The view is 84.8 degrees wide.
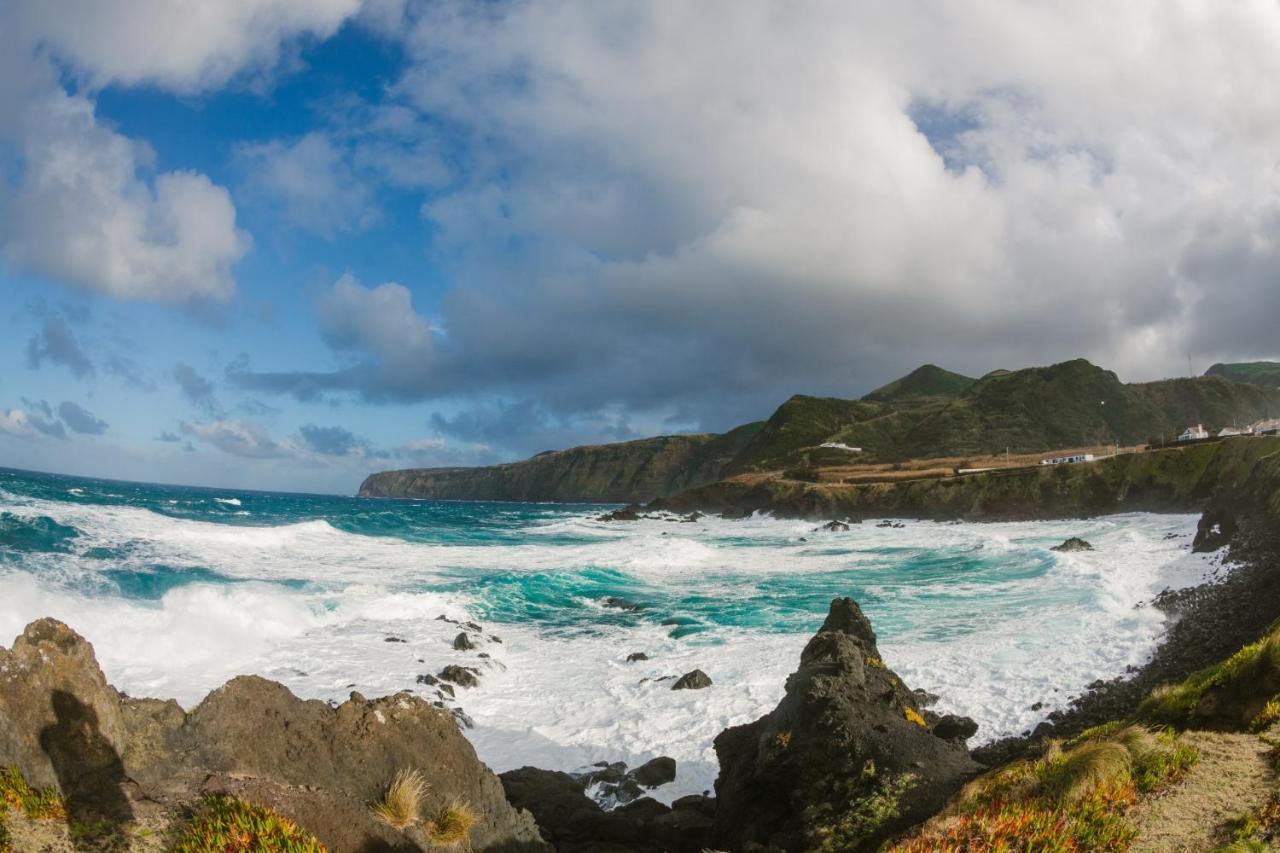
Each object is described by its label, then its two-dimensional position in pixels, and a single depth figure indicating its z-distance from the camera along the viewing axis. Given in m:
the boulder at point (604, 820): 8.44
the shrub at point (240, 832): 4.70
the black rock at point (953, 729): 9.69
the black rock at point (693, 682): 15.22
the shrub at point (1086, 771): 5.27
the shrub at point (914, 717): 8.39
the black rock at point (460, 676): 16.22
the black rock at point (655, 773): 11.05
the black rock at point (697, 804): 9.56
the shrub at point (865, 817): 6.26
